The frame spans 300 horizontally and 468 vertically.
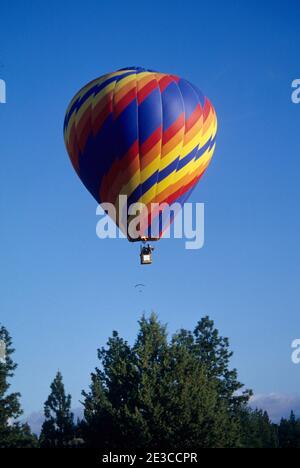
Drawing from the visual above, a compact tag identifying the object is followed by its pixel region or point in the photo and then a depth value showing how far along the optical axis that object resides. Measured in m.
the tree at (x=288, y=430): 104.62
